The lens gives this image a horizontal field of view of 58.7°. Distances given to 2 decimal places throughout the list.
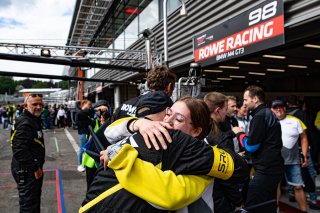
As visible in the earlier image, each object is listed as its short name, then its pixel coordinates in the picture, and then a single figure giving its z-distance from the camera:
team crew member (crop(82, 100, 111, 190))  2.74
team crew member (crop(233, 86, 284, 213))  3.28
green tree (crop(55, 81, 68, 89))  118.17
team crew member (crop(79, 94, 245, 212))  1.10
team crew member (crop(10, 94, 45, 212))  3.25
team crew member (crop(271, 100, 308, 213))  4.41
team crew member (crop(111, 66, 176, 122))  2.77
